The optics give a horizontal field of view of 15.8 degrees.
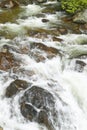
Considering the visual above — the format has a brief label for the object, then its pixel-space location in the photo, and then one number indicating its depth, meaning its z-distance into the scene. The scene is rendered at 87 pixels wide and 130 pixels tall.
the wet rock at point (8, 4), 14.73
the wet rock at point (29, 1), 15.78
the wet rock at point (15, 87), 7.97
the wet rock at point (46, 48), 10.09
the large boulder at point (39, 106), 7.38
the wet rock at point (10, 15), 12.93
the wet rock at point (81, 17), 12.74
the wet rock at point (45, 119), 7.31
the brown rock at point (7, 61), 9.11
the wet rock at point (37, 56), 9.68
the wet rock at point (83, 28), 12.12
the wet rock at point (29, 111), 7.42
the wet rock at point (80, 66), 9.31
